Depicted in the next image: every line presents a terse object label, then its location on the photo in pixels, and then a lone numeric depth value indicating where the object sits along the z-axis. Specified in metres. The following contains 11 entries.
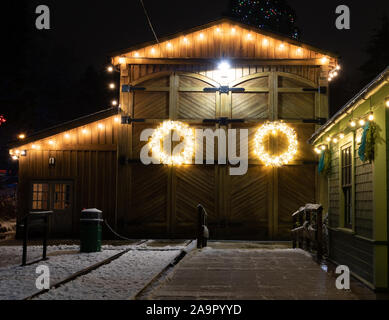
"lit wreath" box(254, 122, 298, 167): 16.42
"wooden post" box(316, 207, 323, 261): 10.84
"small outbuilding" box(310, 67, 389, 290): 7.49
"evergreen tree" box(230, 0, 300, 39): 36.69
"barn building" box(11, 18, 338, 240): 16.48
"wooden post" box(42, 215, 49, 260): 11.01
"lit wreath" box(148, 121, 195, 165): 16.52
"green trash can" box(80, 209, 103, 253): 12.15
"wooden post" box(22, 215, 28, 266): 10.10
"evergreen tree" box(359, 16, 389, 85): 33.94
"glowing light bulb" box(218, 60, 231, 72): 16.97
